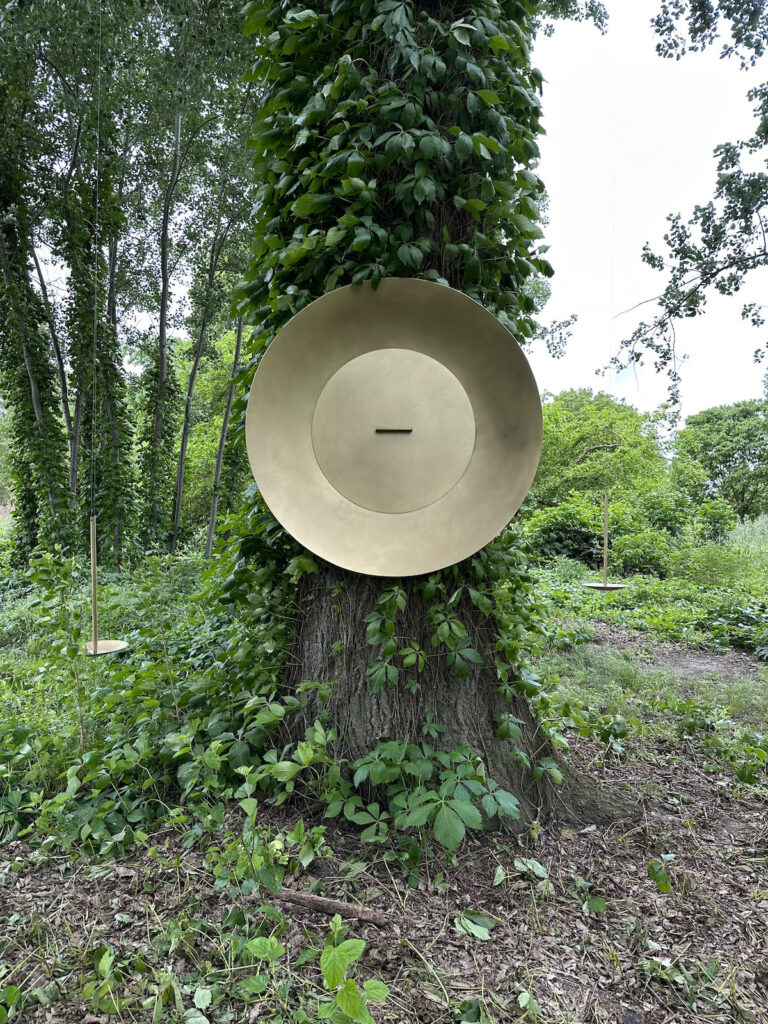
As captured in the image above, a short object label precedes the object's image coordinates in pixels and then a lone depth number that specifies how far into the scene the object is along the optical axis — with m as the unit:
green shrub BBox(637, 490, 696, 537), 11.32
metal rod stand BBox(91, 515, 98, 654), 2.89
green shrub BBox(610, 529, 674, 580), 9.41
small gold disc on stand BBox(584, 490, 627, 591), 5.57
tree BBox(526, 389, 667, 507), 10.55
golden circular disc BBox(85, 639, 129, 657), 3.10
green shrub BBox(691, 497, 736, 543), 11.25
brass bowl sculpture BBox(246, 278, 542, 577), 1.83
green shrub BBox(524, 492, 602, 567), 10.62
